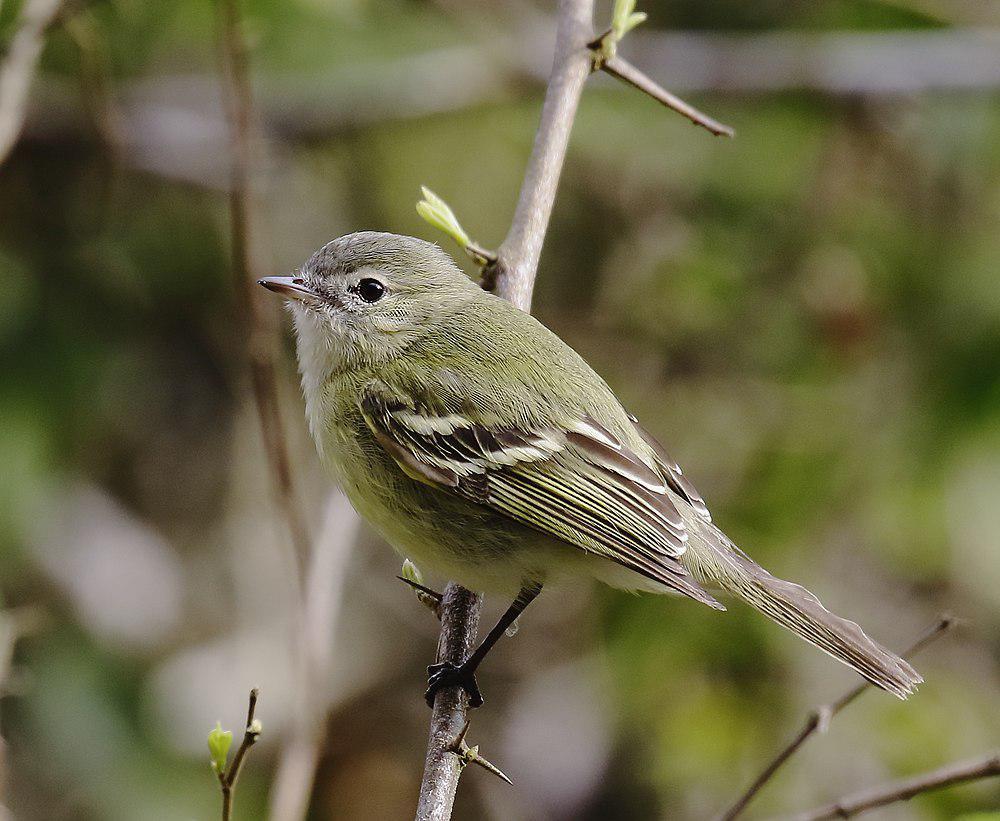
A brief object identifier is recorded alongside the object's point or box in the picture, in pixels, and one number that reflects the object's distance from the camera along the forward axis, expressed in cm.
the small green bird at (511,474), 581
